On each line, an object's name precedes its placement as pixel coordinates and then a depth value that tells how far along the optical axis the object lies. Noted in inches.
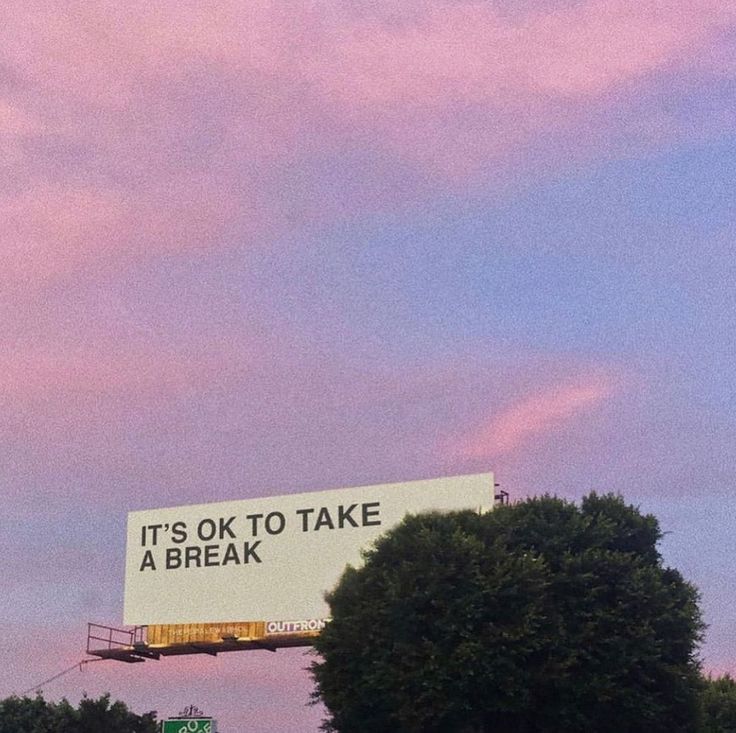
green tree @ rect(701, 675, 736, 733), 2370.8
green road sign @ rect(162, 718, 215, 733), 1911.9
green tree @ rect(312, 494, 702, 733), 1738.4
